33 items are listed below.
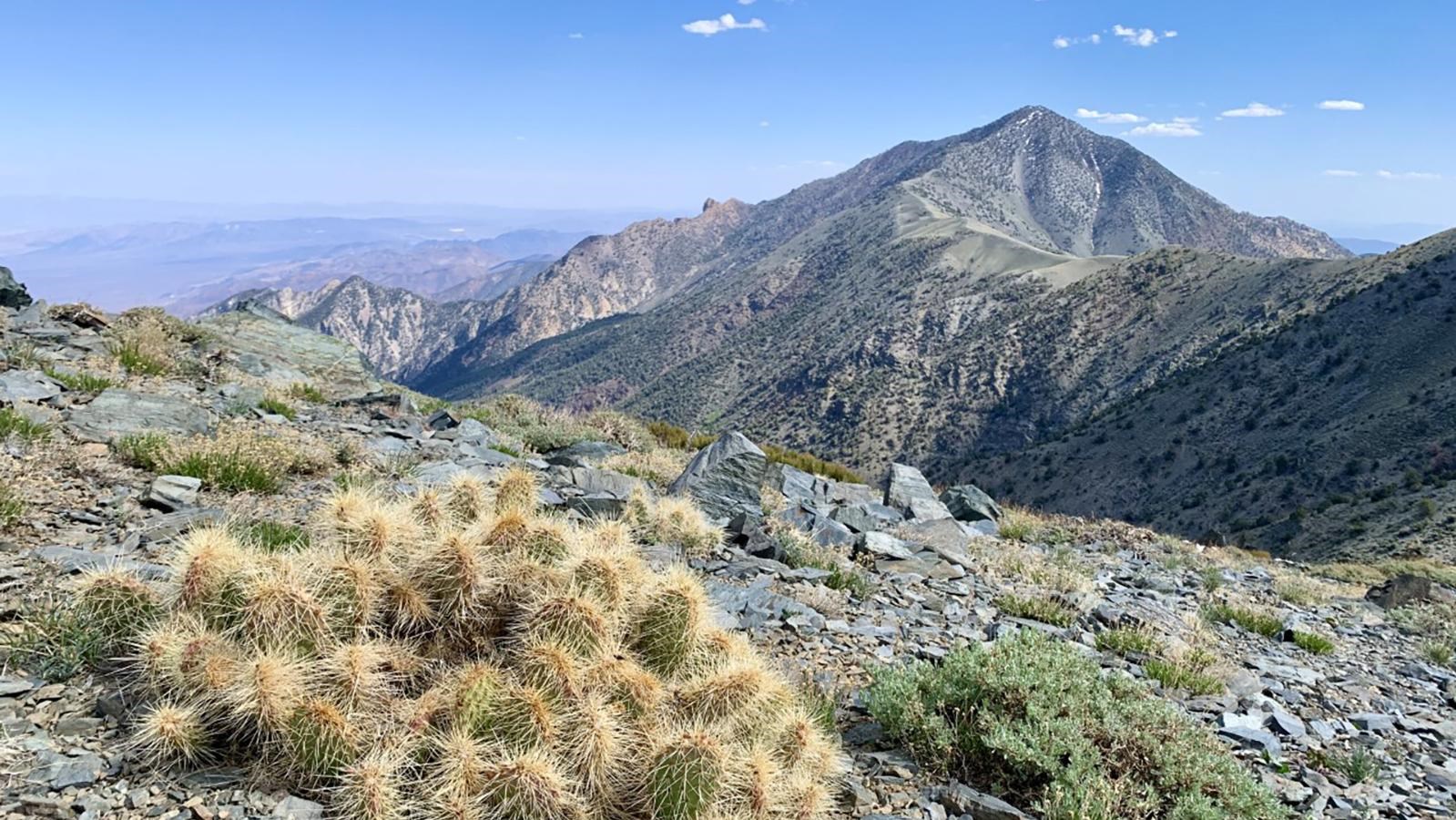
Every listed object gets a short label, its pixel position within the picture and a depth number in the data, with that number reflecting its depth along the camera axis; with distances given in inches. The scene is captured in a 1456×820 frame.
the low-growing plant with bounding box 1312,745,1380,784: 189.9
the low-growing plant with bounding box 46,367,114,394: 366.9
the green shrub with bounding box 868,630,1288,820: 154.9
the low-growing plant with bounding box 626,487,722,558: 297.7
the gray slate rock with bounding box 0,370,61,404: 328.8
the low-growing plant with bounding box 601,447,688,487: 437.1
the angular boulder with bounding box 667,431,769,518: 385.4
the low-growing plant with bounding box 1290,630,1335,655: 311.7
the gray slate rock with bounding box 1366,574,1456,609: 422.7
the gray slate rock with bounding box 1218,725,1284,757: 199.0
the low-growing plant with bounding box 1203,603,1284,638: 331.3
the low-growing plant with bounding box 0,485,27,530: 204.7
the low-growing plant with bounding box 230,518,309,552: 183.9
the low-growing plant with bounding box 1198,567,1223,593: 413.7
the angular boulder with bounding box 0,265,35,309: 576.7
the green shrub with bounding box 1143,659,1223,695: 235.5
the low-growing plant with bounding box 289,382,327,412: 497.4
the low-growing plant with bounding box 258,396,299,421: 418.9
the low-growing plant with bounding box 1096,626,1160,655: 263.0
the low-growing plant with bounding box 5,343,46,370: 390.3
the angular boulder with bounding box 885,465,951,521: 511.5
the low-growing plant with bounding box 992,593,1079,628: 289.7
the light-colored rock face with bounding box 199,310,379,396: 569.3
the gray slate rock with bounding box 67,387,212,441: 307.7
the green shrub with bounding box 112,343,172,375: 446.3
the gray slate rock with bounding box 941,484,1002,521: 548.1
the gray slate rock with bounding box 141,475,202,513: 246.2
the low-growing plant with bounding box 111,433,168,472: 279.9
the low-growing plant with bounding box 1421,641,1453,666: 318.3
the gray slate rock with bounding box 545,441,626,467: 439.5
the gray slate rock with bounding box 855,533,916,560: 348.5
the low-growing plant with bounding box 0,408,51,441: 275.0
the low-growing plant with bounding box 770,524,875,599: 290.2
